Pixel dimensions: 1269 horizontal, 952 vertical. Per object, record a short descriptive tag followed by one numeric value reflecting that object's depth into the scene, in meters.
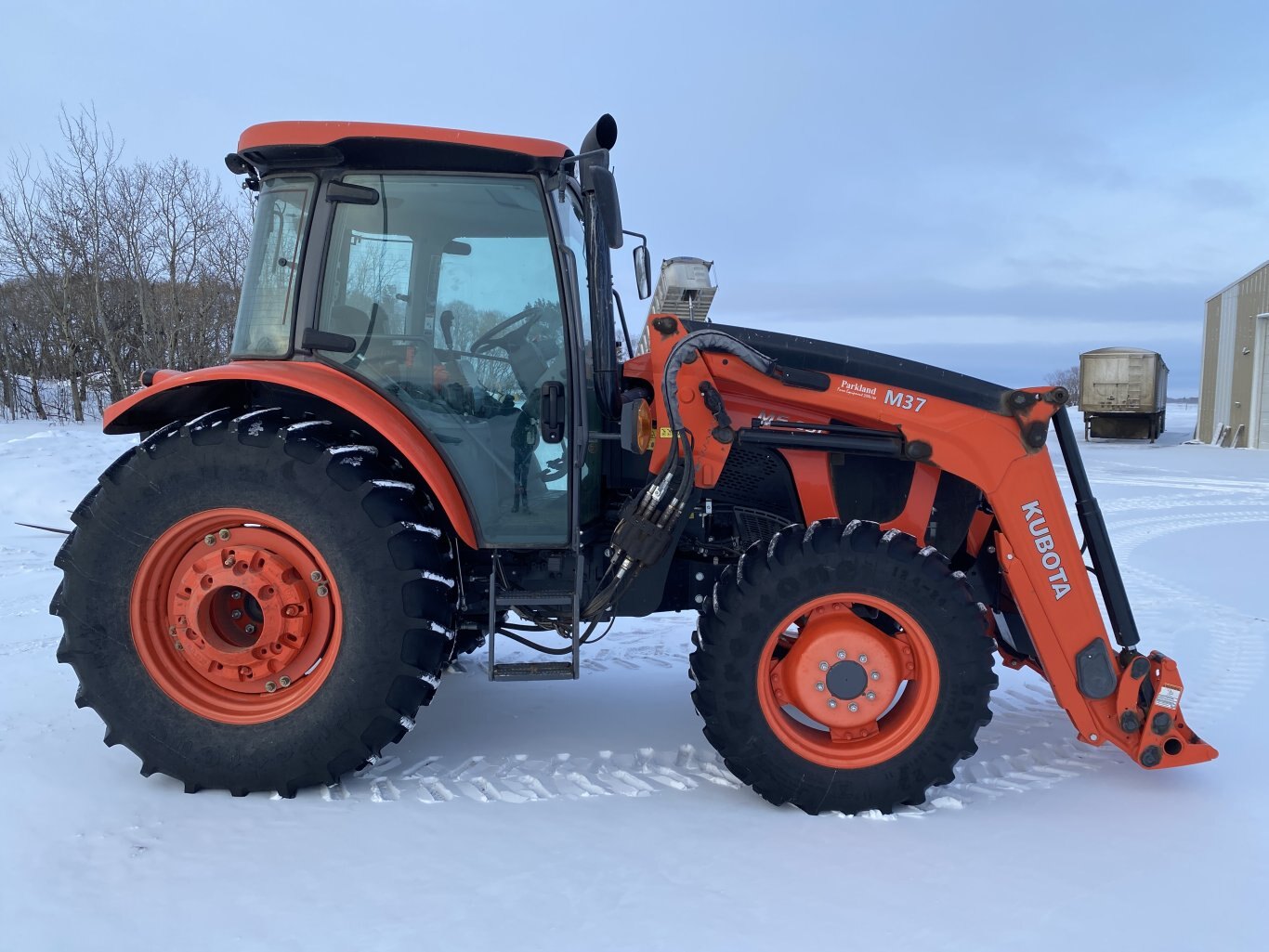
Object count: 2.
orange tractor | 2.68
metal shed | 21.70
